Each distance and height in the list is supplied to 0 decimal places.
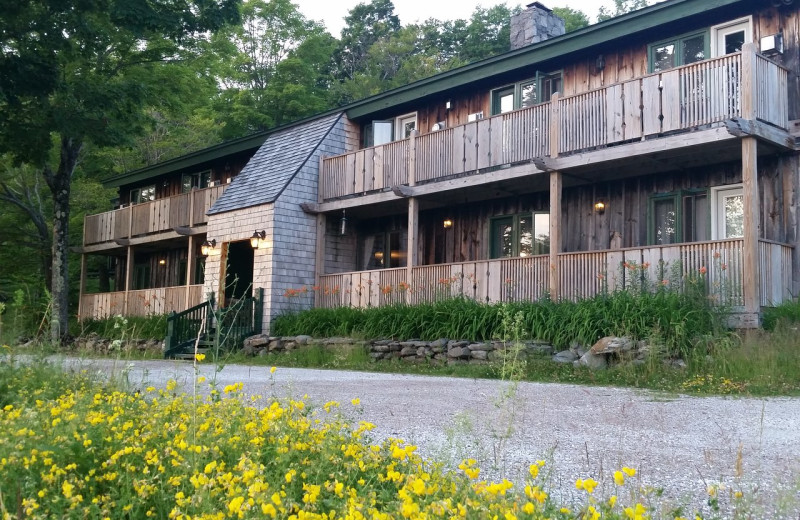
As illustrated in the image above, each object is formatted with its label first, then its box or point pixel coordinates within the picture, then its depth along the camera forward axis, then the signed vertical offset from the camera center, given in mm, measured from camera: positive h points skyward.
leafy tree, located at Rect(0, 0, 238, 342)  12734 +4577
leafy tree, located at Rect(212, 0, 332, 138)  40031 +14226
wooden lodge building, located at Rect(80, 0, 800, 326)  13406 +3230
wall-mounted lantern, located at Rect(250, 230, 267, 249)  19828 +2205
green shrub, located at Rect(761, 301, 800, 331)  12352 +279
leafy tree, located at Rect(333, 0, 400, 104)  51844 +20363
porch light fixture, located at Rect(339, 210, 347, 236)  20641 +2674
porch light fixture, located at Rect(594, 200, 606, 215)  16906 +2665
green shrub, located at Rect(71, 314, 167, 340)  22391 -82
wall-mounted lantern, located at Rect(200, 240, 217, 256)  21391 +2161
